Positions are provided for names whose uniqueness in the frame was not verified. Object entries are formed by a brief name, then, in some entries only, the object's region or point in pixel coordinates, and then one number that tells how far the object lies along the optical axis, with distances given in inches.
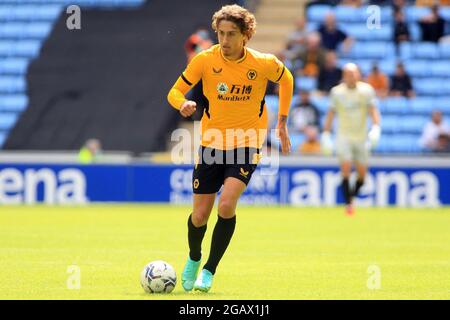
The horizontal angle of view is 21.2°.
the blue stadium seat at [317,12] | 1093.6
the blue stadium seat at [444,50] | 1064.8
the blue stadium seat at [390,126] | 1008.9
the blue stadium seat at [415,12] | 1076.7
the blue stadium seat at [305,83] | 1028.5
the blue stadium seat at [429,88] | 1039.6
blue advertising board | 887.1
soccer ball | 367.9
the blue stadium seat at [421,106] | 1018.1
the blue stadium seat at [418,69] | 1053.2
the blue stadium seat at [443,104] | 1017.5
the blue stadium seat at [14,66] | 1131.9
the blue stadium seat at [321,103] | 1010.1
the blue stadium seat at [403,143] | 981.8
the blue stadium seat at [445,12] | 1073.5
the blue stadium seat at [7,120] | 1080.2
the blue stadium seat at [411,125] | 1006.4
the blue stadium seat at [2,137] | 1064.8
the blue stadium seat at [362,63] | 1046.4
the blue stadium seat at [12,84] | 1113.4
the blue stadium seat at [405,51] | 1060.5
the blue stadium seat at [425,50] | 1059.3
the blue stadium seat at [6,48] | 1161.4
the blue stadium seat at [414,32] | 1066.9
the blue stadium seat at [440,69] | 1055.0
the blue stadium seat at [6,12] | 1180.5
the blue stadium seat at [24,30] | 1156.5
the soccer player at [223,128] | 380.5
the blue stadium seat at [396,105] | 1017.5
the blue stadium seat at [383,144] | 989.2
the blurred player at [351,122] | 784.9
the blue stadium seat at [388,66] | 1042.1
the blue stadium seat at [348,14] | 1087.6
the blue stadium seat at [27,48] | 1146.7
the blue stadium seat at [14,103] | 1095.6
